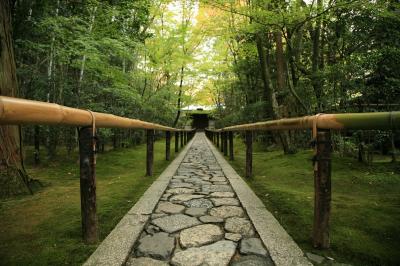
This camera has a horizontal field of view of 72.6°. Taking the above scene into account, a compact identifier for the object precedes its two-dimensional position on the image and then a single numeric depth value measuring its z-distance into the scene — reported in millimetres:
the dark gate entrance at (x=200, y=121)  41562
